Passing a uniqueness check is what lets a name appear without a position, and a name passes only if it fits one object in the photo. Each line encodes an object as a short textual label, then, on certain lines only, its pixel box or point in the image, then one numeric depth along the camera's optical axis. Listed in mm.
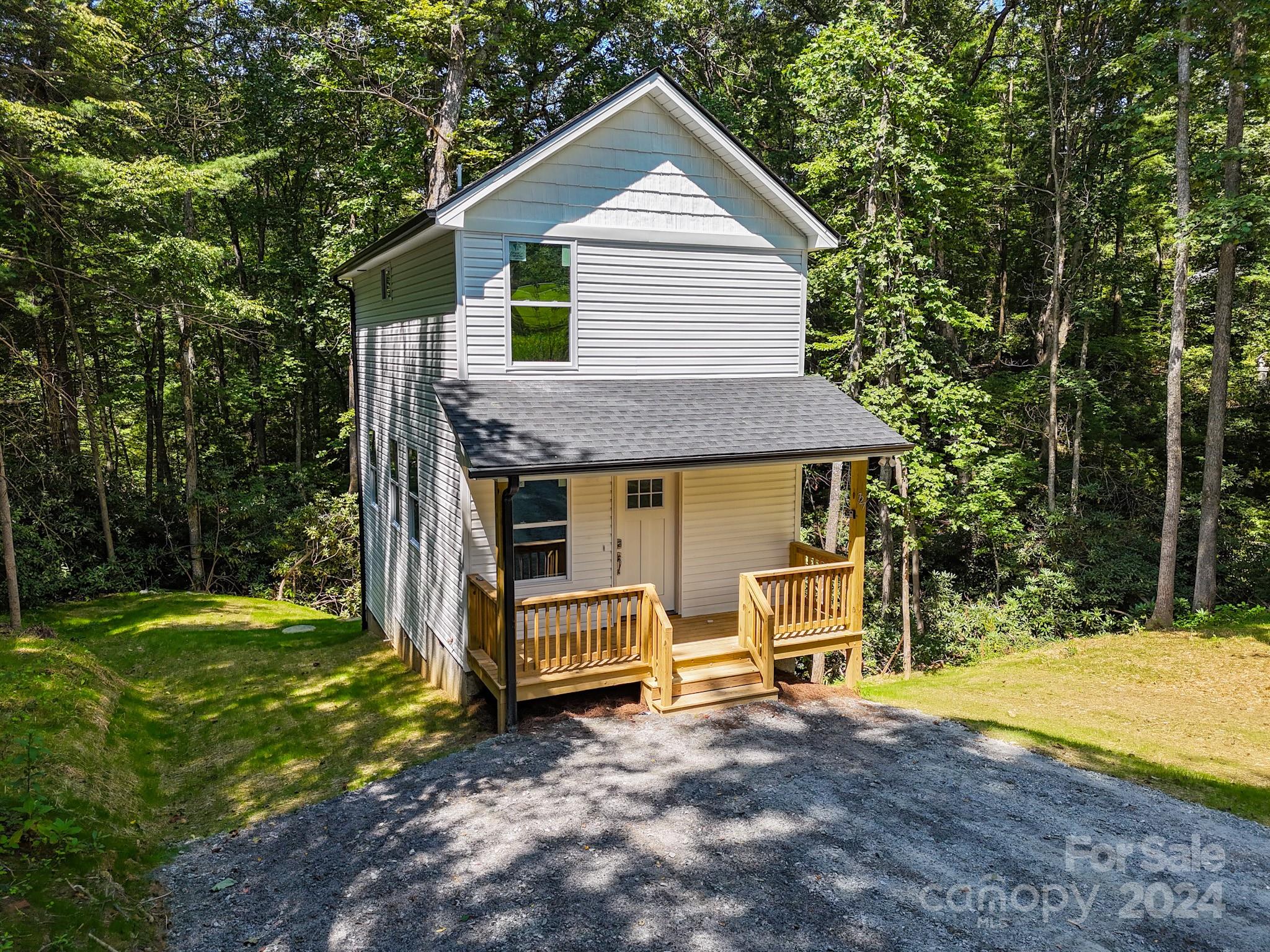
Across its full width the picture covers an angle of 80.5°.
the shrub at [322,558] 21562
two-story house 9359
